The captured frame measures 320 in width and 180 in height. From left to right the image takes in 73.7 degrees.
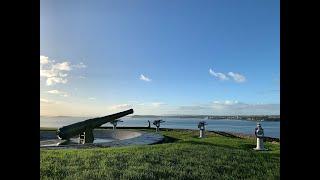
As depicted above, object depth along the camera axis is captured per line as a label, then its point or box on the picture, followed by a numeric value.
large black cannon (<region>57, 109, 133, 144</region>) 8.39
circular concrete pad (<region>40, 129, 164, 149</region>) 7.57
